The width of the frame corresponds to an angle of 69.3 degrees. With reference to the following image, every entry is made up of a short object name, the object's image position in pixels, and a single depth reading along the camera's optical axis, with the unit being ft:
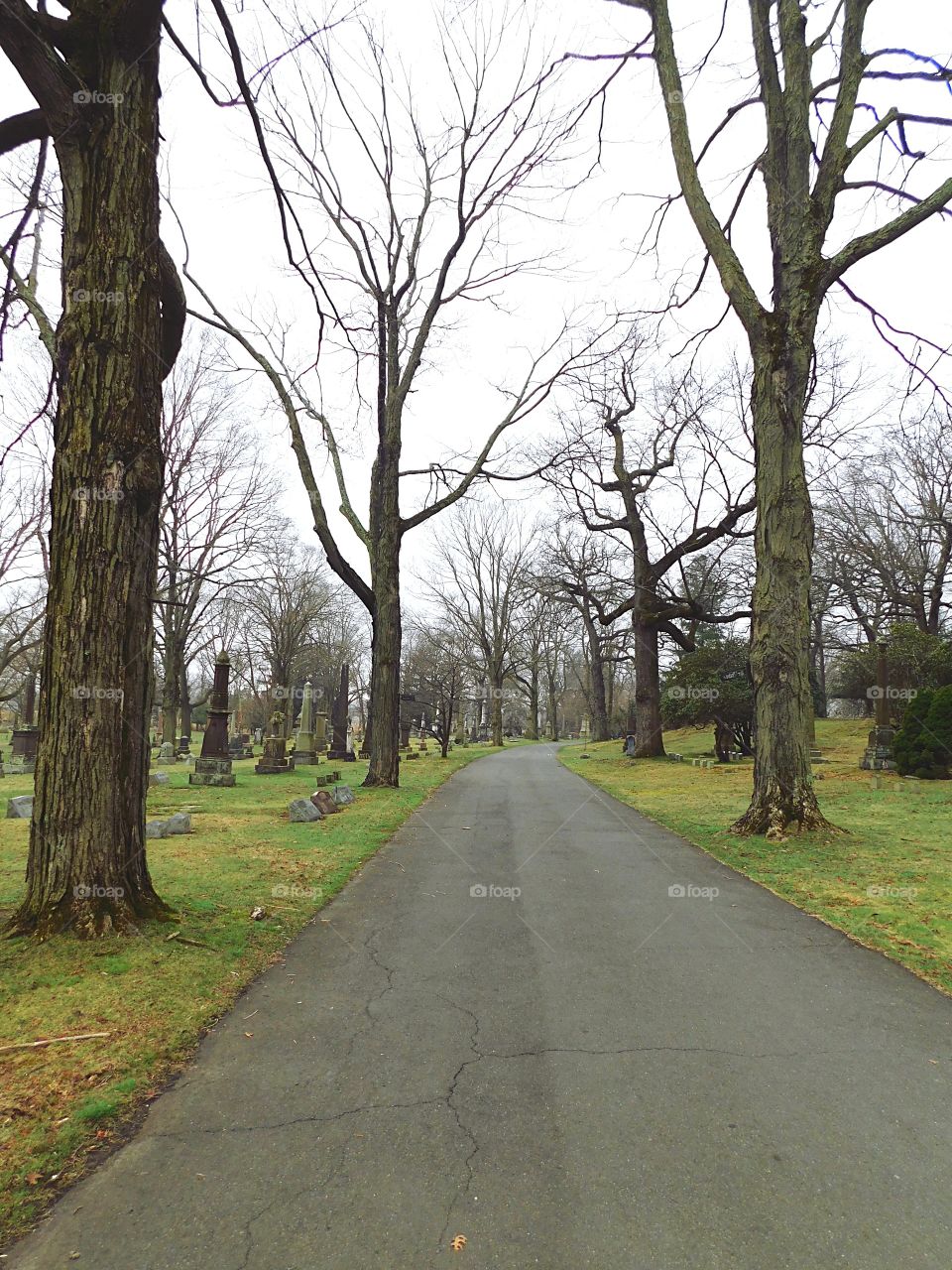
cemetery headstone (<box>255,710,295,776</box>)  65.98
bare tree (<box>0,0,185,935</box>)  13.97
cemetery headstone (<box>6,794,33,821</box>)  32.99
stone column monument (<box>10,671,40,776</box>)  63.91
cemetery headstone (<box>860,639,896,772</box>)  55.26
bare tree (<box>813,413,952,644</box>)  99.35
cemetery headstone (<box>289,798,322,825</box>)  33.76
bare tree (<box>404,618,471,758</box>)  102.78
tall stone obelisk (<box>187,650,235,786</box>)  53.01
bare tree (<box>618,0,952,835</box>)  28.73
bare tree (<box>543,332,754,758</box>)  77.30
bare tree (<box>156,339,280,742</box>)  73.56
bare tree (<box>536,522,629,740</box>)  89.86
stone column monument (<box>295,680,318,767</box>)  79.92
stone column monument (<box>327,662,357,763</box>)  89.56
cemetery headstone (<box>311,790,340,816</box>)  36.91
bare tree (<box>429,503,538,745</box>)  148.97
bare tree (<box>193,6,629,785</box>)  49.26
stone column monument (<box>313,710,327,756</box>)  93.20
